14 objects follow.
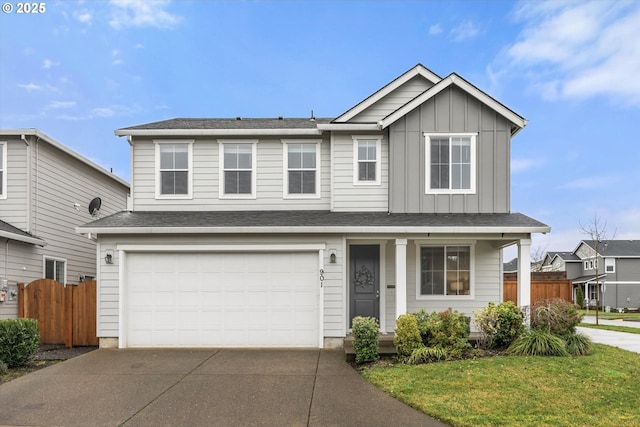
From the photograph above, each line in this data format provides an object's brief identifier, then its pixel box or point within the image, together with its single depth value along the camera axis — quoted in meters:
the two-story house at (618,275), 36.22
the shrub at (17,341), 8.95
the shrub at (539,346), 8.74
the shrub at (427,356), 8.62
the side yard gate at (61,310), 11.34
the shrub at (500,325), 9.42
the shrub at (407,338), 8.91
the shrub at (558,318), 9.28
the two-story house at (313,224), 10.71
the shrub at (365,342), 8.89
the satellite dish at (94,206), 16.67
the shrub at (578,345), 8.90
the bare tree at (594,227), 22.78
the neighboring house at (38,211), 12.41
